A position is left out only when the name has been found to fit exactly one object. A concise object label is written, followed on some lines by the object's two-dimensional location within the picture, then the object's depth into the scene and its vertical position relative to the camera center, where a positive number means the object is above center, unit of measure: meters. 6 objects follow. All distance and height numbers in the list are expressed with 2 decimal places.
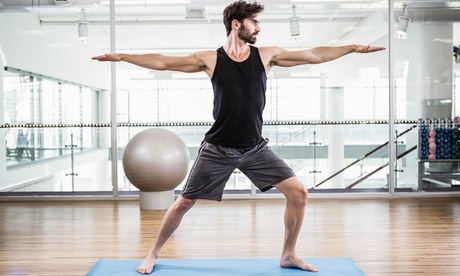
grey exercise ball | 4.28 -0.36
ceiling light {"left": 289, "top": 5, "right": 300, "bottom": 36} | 5.28 +1.09
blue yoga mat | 2.55 -0.83
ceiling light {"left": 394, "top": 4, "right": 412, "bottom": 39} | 5.28 +1.07
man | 2.43 +0.07
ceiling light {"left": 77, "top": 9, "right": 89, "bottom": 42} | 5.27 +1.08
